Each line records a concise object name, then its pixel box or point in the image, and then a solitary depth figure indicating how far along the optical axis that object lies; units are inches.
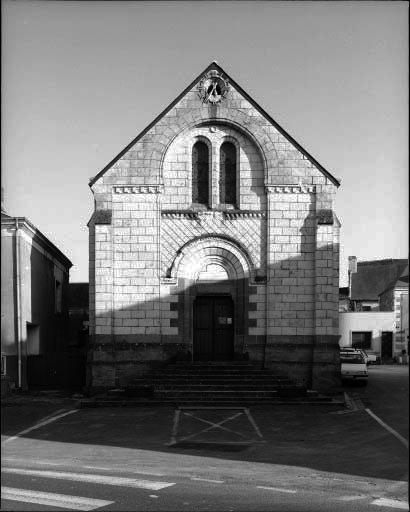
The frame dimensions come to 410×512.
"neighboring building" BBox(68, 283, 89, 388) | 1296.8
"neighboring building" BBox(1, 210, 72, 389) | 1164.5
